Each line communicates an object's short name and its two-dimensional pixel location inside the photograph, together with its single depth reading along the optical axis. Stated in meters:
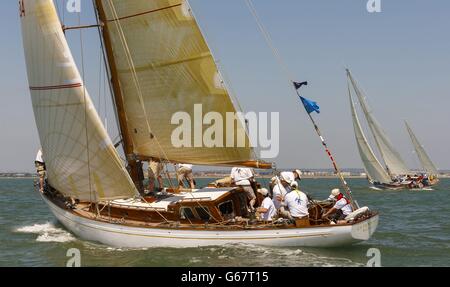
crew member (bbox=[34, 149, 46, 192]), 25.75
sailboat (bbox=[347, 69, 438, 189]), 68.50
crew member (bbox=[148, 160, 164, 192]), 22.45
